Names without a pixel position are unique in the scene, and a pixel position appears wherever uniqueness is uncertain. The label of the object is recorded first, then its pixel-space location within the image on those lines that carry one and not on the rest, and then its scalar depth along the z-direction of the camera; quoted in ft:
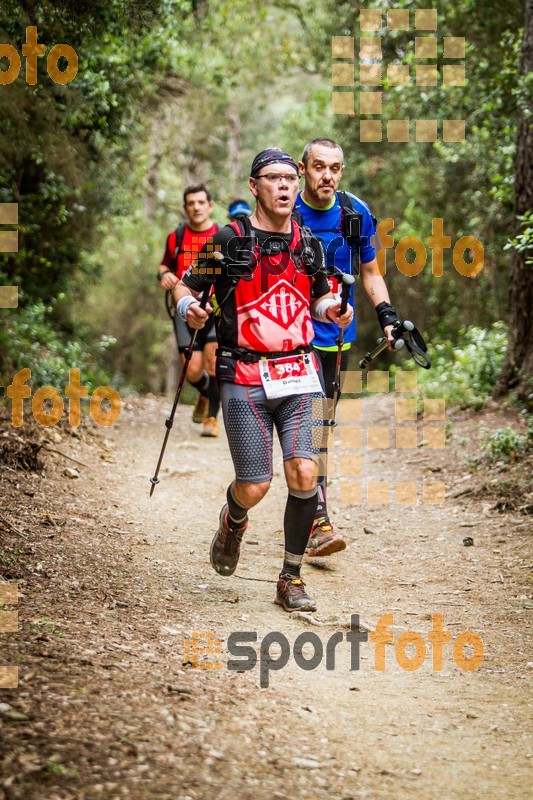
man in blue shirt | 37.96
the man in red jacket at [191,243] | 59.00
